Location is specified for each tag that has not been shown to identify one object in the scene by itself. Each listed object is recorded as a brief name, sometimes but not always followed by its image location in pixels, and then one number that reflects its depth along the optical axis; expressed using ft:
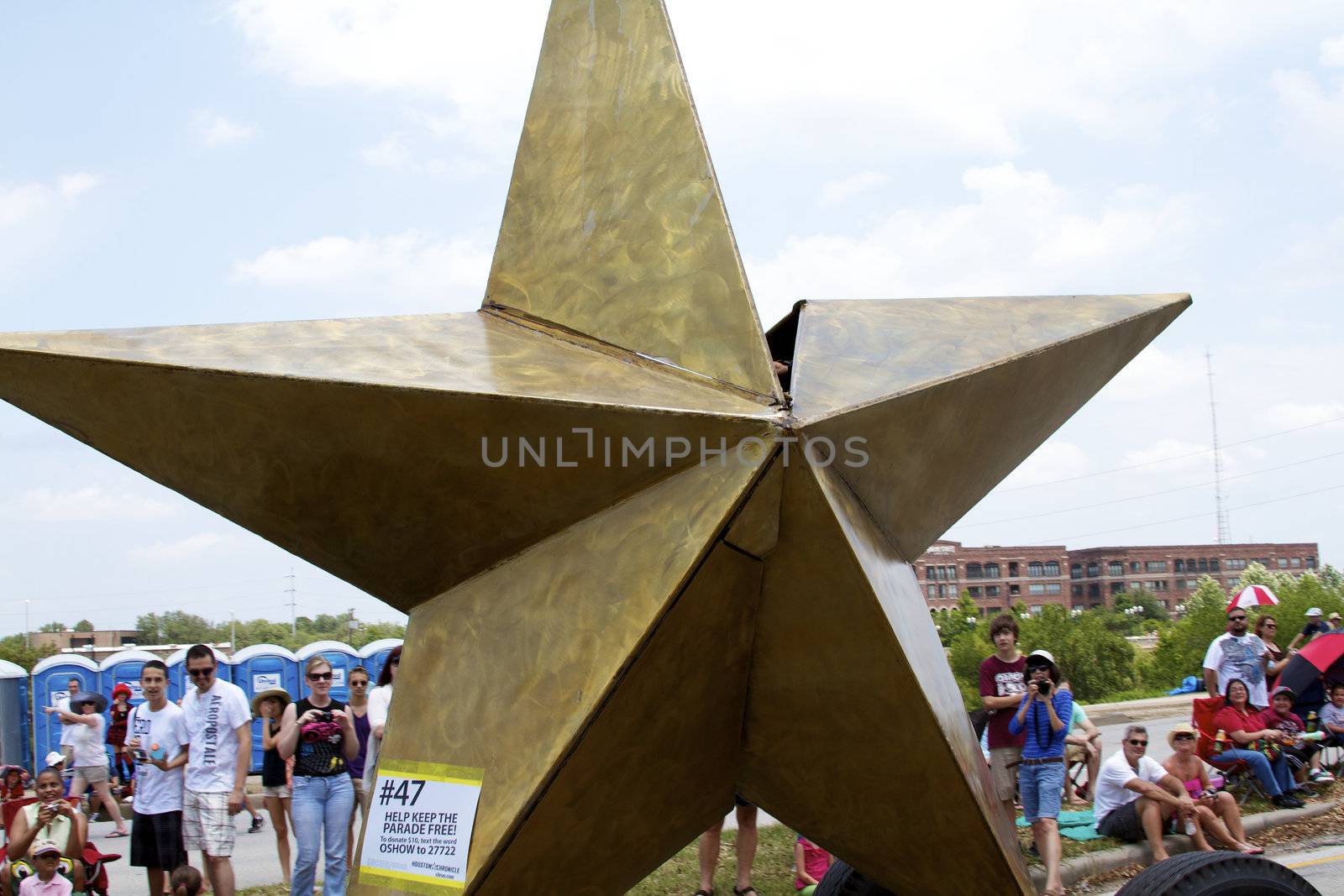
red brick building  336.49
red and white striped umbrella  45.24
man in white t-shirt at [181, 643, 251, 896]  22.12
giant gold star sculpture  11.48
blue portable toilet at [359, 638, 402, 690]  54.80
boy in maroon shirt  23.62
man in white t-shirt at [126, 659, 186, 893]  22.47
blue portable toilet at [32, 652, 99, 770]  51.26
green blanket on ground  28.02
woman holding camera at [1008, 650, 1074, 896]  23.11
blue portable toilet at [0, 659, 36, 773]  49.42
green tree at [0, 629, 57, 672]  144.46
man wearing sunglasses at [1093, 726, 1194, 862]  26.37
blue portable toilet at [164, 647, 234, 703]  54.13
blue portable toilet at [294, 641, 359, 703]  54.39
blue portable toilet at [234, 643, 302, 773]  54.65
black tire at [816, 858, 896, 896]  16.92
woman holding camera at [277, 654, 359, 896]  21.53
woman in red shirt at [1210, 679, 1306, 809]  32.12
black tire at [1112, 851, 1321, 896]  13.65
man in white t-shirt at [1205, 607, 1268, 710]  35.24
